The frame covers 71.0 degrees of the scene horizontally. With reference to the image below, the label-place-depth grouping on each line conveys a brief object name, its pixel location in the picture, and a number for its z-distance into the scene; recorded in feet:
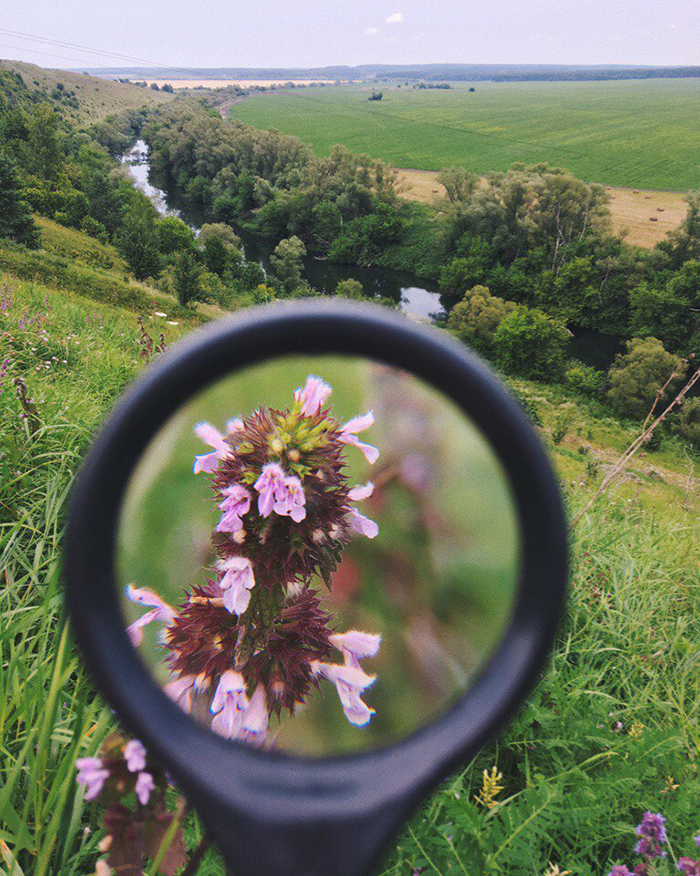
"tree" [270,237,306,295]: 104.94
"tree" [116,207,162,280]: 96.22
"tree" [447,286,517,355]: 91.45
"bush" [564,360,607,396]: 80.89
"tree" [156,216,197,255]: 107.86
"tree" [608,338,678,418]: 73.36
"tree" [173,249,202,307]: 82.02
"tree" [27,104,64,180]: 111.96
